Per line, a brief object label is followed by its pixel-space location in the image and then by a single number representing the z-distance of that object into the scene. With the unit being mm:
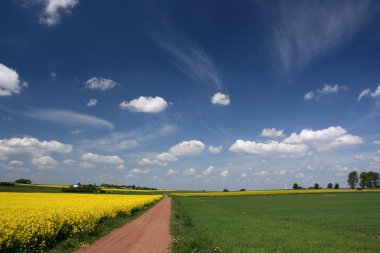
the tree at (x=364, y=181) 178750
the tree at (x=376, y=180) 178000
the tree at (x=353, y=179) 184250
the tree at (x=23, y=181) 130375
